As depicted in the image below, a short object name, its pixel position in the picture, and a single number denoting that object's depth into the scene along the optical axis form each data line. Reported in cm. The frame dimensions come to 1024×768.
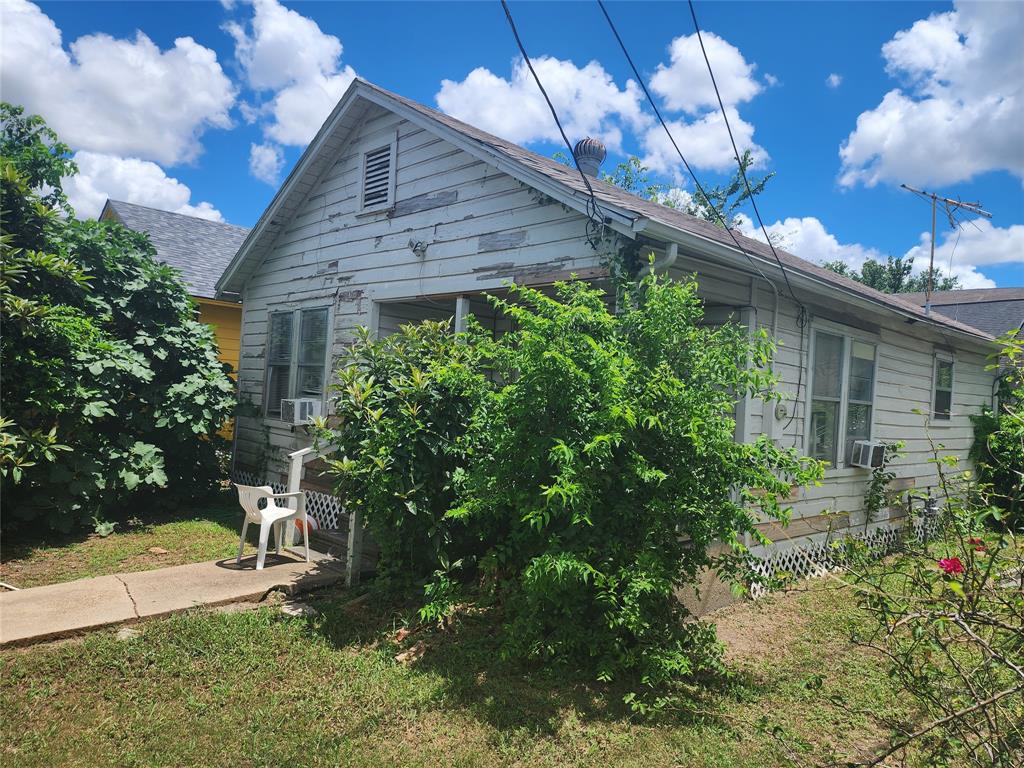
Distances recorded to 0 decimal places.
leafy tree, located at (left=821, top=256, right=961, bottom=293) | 3956
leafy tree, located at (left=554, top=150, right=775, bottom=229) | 2844
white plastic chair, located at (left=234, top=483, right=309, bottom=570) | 601
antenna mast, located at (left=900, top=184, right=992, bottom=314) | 1065
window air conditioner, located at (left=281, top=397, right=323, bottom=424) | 820
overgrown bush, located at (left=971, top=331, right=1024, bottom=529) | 263
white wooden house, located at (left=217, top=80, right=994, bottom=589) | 582
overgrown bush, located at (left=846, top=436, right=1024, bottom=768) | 229
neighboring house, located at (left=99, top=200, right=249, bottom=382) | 1303
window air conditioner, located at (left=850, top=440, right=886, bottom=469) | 745
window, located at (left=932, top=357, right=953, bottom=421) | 959
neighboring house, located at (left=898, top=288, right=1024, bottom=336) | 1781
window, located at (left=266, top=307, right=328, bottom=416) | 863
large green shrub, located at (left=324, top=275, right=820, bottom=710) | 378
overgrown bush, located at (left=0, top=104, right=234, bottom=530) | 625
